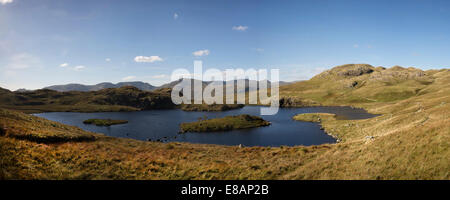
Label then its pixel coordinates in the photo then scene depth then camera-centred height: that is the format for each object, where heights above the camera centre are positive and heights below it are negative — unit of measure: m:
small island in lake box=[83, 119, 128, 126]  124.52 -15.15
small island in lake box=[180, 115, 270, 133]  103.06 -14.44
